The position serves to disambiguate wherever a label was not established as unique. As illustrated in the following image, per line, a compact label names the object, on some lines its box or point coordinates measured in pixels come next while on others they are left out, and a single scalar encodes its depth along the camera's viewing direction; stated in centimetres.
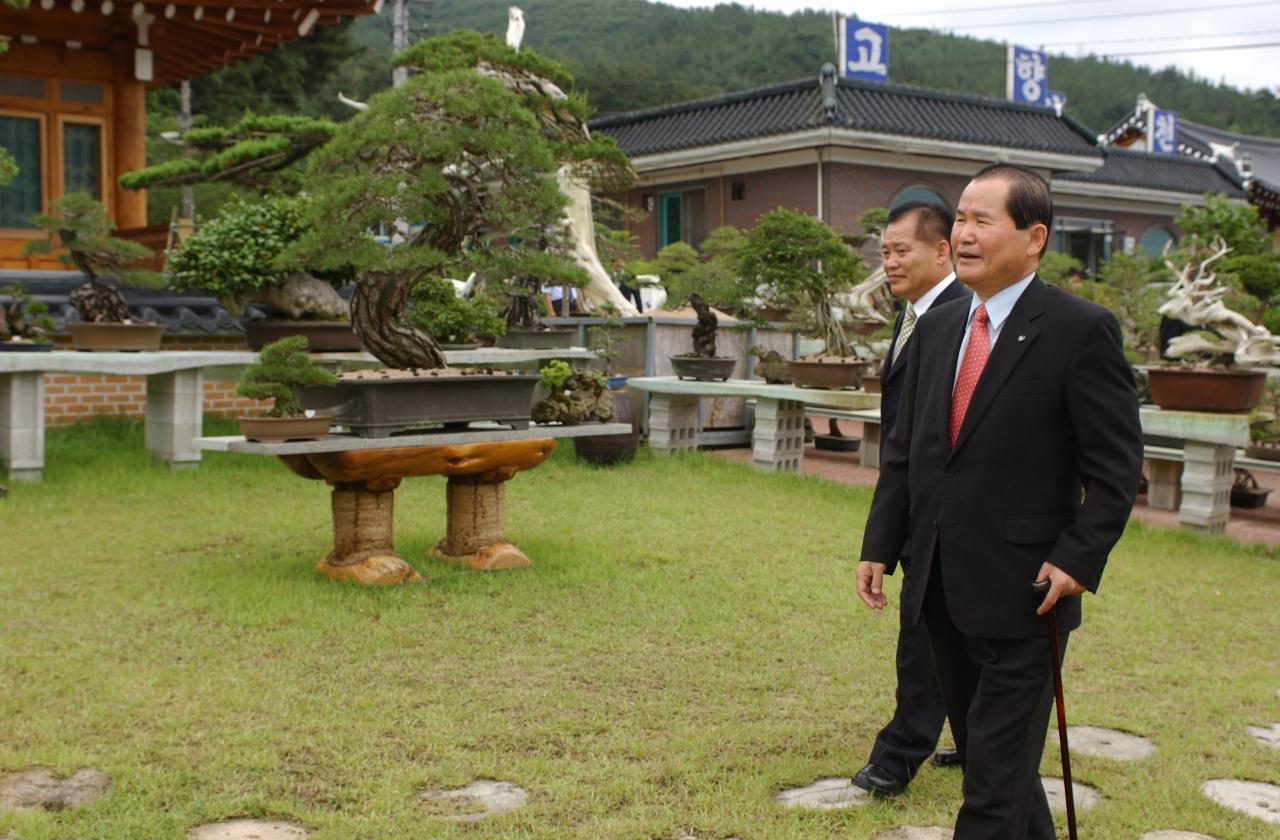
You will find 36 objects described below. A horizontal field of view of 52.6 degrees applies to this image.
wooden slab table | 632
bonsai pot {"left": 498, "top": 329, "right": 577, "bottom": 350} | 1154
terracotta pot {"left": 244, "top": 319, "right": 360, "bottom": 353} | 1055
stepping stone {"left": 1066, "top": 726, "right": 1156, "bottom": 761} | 439
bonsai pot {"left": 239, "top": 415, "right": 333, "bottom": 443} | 614
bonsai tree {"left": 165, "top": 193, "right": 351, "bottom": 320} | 1057
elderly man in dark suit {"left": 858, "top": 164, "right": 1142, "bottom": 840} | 283
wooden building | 1307
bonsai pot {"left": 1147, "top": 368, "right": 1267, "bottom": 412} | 838
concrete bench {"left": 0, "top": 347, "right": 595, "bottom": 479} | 885
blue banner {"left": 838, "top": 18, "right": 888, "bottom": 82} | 2041
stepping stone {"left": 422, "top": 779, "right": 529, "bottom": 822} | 370
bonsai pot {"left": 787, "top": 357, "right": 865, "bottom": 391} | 1027
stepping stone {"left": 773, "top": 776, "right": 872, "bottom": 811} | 387
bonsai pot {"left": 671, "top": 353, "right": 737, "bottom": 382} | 1127
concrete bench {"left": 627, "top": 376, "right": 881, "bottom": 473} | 1027
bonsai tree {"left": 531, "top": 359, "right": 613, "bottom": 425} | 770
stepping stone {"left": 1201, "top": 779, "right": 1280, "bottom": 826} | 391
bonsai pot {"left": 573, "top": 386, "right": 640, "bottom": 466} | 1062
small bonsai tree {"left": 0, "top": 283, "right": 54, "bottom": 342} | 924
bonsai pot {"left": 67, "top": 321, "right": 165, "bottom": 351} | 947
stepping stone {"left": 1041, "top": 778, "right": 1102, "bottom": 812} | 393
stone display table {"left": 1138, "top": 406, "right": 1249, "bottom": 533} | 826
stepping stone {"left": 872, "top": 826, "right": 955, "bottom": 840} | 366
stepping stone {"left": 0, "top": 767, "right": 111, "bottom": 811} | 366
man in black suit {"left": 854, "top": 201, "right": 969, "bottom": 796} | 397
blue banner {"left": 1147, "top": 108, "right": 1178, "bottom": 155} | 2947
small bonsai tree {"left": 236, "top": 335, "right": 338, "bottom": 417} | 630
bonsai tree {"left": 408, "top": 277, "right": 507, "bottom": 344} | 1062
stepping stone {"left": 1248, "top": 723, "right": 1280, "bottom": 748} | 459
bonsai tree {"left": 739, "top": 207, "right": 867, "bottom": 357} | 1055
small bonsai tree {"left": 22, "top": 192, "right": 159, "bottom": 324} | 962
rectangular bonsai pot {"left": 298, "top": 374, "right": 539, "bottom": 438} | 650
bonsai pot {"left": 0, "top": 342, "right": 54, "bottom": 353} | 884
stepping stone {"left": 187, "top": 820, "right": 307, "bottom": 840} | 350
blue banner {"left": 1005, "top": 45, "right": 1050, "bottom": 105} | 2359
